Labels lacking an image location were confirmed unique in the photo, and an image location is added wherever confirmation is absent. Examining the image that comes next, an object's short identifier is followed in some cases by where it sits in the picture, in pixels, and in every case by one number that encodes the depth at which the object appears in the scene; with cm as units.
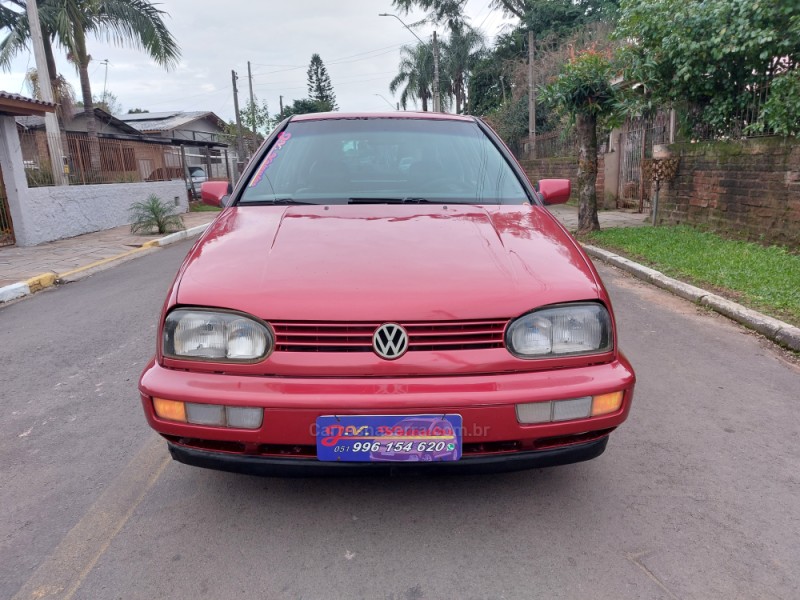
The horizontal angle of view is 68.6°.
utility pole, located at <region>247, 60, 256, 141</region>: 4119
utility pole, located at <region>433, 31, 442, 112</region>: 2838
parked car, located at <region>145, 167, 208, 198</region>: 1837
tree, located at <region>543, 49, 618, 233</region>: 938
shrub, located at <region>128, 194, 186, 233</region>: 1272
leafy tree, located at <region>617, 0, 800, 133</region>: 702
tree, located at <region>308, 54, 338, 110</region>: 7975
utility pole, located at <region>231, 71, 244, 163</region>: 3195
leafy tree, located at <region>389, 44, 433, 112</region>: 4053
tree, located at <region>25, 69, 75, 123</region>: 1643
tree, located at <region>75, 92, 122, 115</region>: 5175
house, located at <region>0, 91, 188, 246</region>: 1021
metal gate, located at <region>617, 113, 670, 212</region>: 1164
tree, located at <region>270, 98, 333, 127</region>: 6512
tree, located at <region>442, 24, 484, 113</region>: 3659
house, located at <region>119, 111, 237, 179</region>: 2872
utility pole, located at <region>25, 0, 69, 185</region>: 1187
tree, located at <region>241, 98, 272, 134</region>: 4134
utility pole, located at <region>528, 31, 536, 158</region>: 2203
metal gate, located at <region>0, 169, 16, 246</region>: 1030
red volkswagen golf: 188
